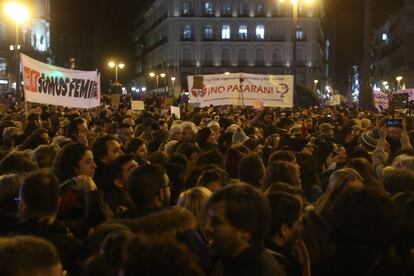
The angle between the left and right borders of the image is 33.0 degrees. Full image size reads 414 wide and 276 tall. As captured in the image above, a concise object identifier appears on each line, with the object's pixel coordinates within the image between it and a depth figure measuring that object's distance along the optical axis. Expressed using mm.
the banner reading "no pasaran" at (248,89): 18000
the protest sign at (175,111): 17730
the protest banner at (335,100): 28531
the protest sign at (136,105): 21338
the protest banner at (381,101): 21281
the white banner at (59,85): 14602
